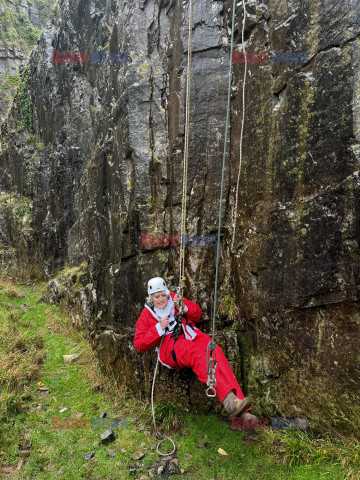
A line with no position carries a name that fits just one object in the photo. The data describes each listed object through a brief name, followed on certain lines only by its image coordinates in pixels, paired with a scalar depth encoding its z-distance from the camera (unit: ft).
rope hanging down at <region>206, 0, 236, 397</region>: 12.14
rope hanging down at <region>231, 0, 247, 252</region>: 15.94
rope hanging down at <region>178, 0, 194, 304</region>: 16.11
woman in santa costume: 12.71
